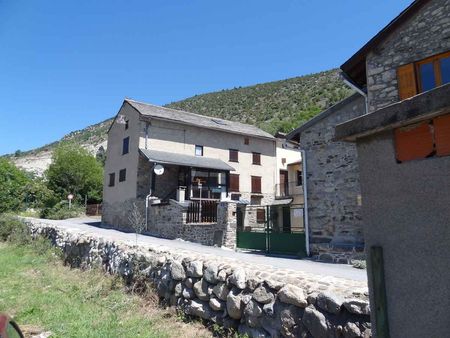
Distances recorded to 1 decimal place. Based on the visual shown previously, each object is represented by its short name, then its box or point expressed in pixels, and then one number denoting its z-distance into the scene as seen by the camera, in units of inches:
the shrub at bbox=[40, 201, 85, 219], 1371.8
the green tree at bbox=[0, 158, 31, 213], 1083.3
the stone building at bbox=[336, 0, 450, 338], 97.6
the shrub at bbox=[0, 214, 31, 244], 736.0
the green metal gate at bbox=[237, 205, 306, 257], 553.3
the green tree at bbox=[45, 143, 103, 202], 1632.6
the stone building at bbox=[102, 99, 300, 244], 895.1
